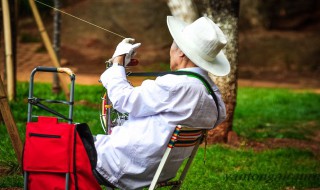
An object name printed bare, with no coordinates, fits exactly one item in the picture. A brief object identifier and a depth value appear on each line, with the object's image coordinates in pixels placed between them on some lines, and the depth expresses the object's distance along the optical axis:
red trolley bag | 8.05
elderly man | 8.43
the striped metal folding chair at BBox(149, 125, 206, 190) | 8.48
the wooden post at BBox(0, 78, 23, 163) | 10.35
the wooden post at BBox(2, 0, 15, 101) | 14.83
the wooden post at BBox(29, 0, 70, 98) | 18.56
